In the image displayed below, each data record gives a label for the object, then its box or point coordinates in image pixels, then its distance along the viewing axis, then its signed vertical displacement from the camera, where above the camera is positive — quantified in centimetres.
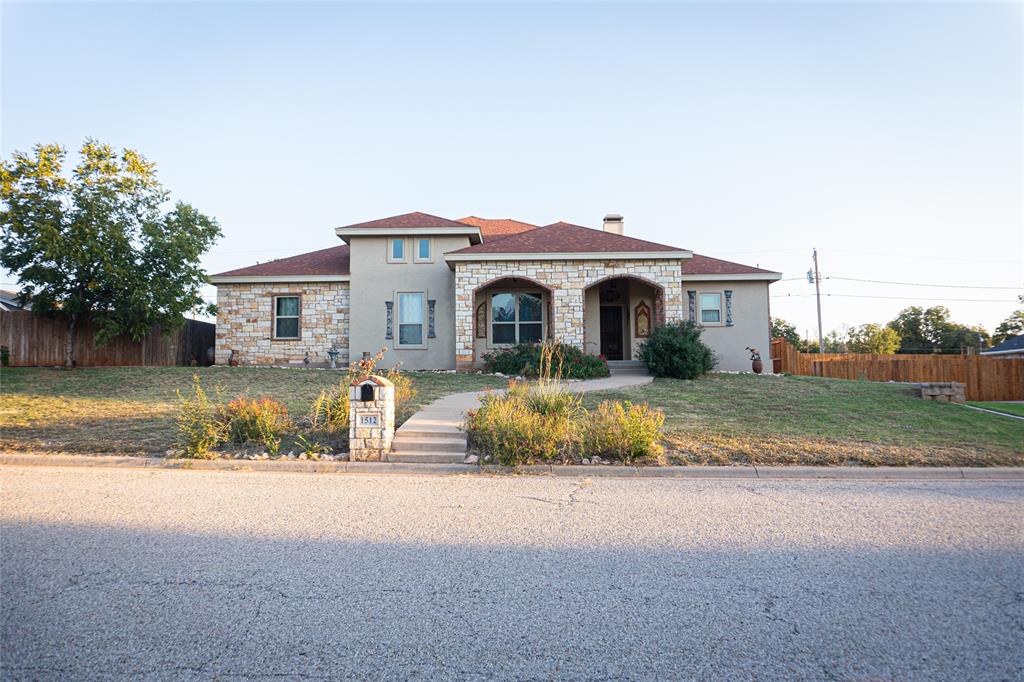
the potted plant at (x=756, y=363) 1956 -13
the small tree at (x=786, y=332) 4609 +220
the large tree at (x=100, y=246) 1631 +367
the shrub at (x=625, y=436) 780 -104
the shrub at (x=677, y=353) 1611 +22
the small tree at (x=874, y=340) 4150 +133
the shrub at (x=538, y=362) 1634 +1
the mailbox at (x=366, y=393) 796 -40
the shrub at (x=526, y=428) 777 -93
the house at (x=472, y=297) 1825 +229
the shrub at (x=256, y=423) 834 -86
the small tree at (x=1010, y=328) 4206 +209
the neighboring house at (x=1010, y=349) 3228 +40
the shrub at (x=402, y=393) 1069 -59
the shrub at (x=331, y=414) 880 -79
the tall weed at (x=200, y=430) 794 -92
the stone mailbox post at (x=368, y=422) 792 -80
